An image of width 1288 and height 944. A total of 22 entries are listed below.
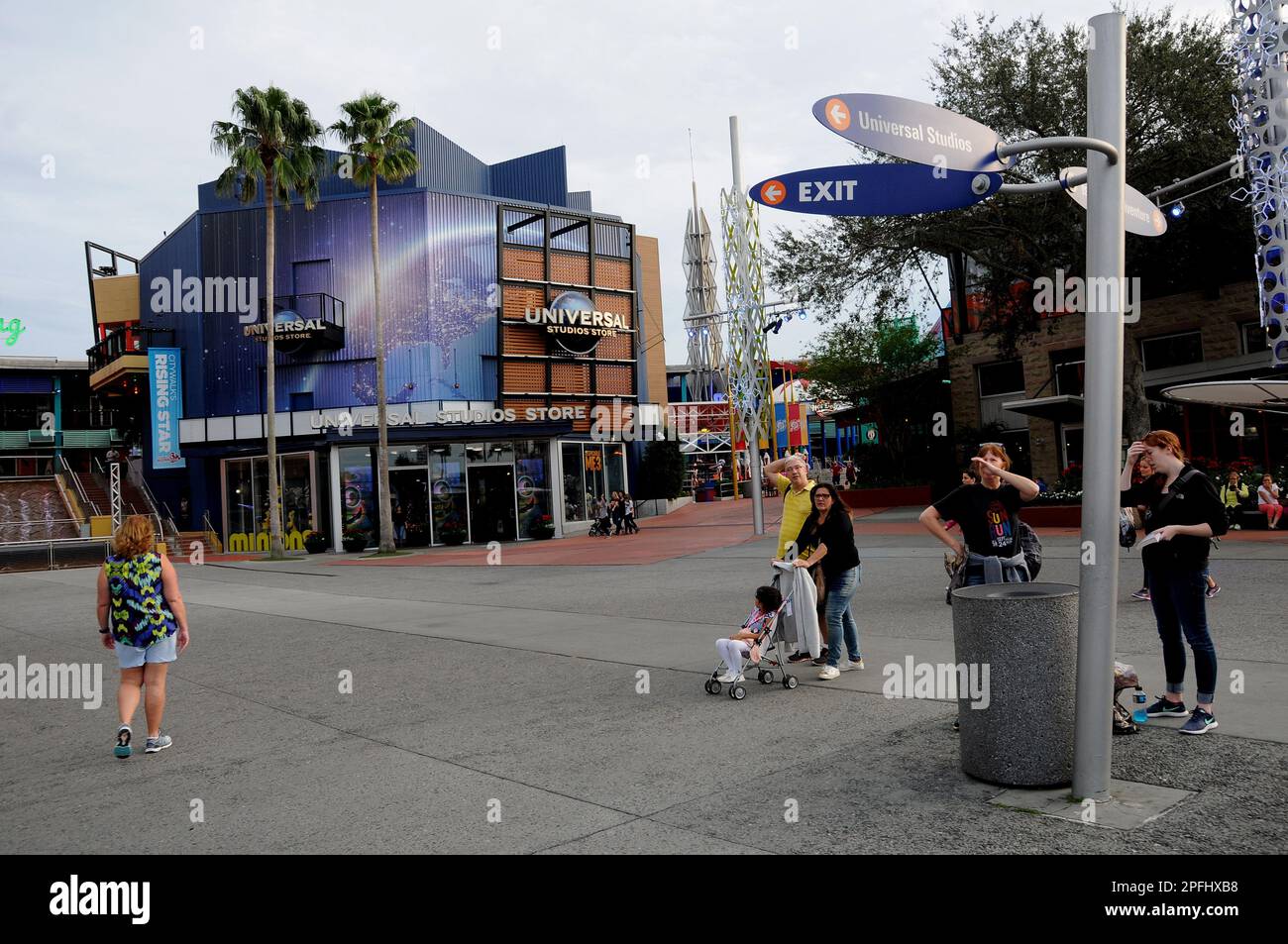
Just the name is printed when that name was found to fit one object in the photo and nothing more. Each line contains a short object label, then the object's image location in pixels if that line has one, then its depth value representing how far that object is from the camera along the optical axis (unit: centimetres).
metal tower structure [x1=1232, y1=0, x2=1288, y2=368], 1620
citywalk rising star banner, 3638
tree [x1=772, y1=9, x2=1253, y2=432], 2134
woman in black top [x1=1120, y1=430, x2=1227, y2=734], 554
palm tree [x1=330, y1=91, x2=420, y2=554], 2984
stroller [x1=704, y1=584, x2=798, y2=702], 738
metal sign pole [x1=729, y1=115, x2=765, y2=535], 2536
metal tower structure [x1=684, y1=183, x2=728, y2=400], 6212
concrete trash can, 482
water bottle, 580
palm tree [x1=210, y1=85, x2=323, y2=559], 2998
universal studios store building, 3250
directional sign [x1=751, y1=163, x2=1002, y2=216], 460
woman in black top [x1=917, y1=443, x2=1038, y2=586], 656
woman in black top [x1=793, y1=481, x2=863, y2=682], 777
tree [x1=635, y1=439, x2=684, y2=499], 4109
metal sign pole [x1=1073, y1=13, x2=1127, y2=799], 454
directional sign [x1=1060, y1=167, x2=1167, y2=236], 523
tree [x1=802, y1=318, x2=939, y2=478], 3538
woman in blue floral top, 650
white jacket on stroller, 760
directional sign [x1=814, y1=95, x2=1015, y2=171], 428
